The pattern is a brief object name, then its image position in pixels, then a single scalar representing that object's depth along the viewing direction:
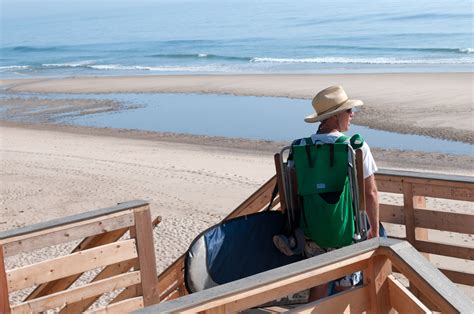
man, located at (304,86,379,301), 4.57
